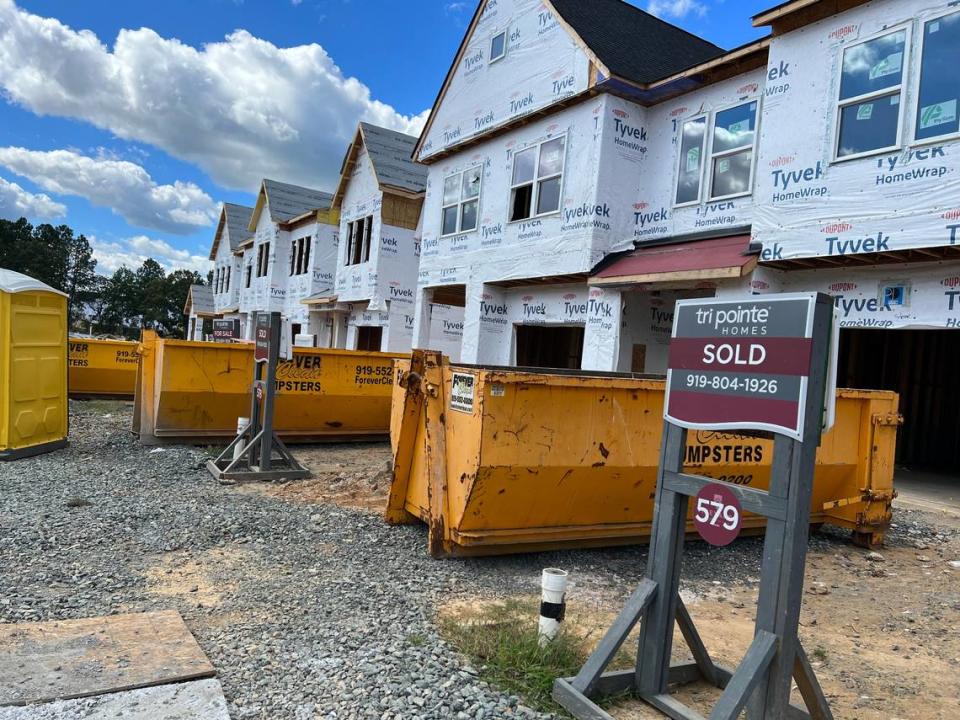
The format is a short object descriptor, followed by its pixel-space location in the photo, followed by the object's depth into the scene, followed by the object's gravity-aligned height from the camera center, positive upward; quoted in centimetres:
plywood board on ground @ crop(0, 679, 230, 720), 313 -189
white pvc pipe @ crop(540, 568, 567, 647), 405 -152
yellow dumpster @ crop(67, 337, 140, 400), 1798 -140
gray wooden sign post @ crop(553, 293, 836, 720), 301 -60
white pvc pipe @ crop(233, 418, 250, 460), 916 -144
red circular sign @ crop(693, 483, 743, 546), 323 -73
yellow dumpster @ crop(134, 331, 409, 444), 1085 -107
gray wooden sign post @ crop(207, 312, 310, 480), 880 -147
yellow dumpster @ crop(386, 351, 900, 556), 543 -89
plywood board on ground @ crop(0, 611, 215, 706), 336 -189
